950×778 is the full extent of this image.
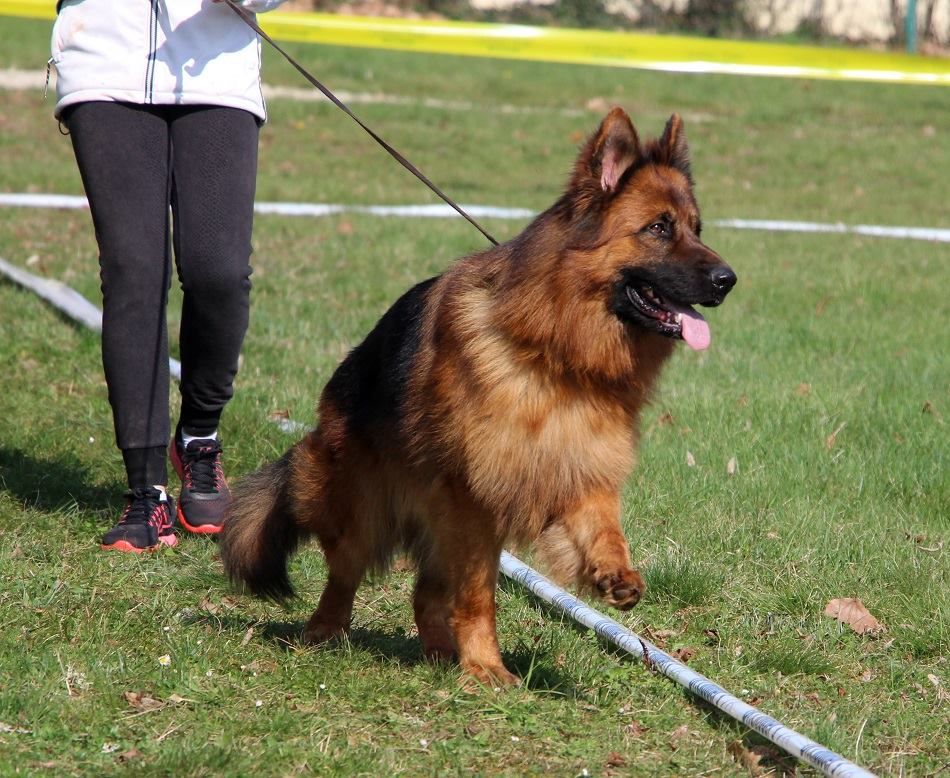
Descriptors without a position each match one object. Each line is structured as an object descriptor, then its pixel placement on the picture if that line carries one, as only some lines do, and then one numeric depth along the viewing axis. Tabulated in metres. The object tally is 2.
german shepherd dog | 8.19
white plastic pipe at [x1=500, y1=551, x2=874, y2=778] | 7.08
